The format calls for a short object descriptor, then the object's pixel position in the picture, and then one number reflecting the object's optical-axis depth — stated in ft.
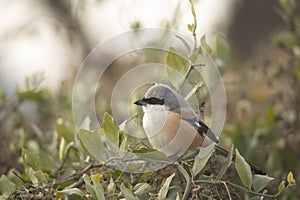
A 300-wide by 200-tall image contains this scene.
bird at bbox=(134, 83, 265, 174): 20.76
